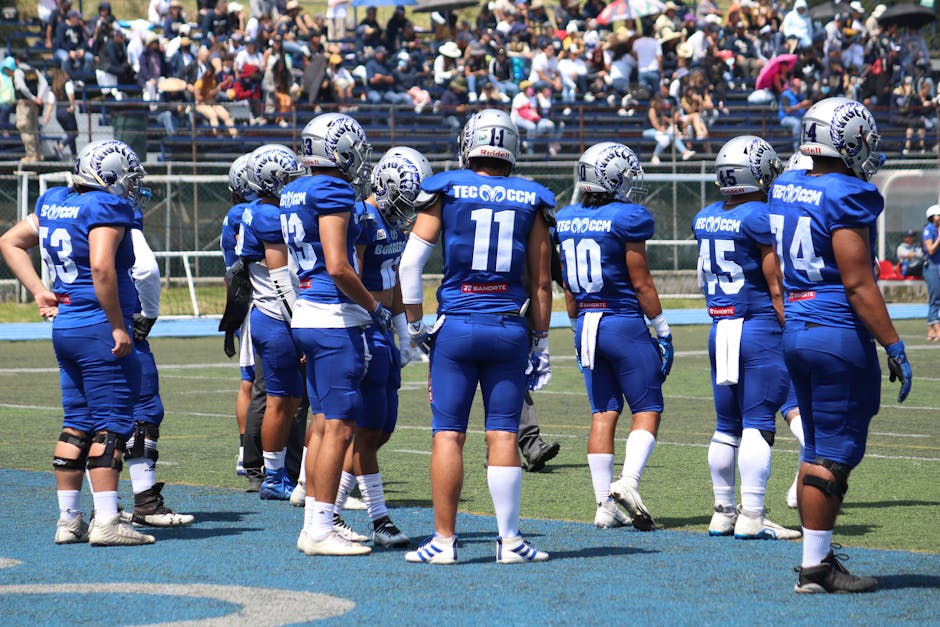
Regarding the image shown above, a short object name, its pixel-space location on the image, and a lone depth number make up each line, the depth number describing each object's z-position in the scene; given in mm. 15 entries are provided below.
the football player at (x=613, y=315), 16000
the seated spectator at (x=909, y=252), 56875
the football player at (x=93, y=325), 14523
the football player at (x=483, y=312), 13570
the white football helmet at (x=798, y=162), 17703
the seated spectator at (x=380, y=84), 58250
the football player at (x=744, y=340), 15367
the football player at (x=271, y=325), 17797
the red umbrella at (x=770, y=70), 63125
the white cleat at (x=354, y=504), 17469
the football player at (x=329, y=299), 14070
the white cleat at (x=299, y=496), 17406
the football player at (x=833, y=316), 11977
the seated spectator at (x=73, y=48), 55531
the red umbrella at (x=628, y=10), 63281
